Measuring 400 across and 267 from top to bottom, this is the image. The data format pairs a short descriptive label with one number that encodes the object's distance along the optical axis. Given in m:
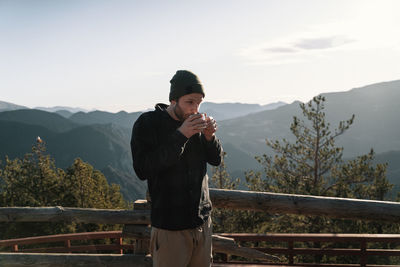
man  1.98
